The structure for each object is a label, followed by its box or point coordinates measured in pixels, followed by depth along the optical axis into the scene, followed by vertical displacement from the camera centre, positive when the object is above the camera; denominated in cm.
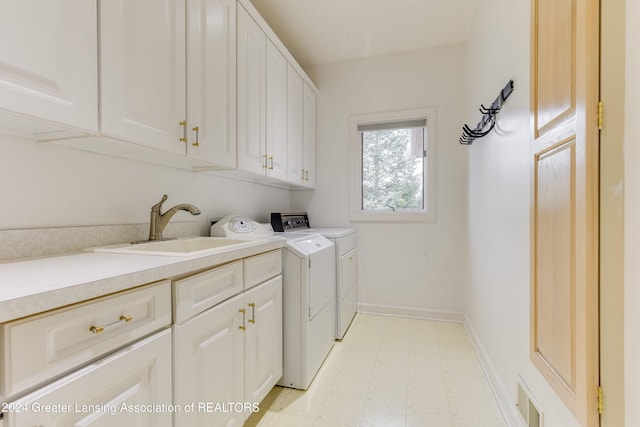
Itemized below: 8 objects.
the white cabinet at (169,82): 104 +57
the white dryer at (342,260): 239 -42
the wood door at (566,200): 72 +4
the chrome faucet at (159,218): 142 -3
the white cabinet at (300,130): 252 +79
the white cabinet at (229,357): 97 -58
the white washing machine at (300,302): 170 -54
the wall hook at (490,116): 150 +60
